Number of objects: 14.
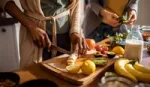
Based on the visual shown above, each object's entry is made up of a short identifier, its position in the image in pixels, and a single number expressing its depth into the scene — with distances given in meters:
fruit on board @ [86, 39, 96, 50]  1.27
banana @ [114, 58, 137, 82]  0.89
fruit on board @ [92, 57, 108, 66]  1.03
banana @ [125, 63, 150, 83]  0.90
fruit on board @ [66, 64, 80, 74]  0.94
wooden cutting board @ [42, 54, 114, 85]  0.91
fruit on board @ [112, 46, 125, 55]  1.19
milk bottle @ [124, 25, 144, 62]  1.08
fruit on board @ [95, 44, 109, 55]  1.22
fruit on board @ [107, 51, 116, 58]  1.14
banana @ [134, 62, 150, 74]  0.92
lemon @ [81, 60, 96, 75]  0.93
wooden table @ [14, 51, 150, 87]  0.92
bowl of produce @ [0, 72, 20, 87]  0.84
